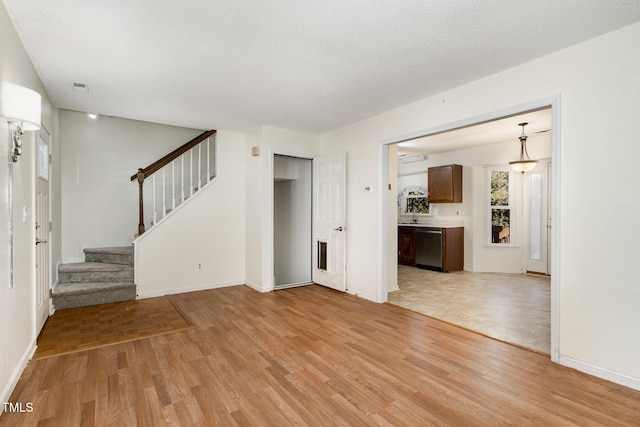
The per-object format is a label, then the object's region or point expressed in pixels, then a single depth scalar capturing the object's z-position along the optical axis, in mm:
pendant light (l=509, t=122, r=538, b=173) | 5652
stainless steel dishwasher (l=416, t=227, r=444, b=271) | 6777
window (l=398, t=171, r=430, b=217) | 7801
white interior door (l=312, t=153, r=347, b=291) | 4980
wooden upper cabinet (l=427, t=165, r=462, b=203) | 6883
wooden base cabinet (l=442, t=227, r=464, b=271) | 6723
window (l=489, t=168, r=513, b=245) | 6633
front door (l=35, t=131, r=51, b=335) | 3225
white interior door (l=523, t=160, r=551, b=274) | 6211
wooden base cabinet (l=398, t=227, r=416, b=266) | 7363
